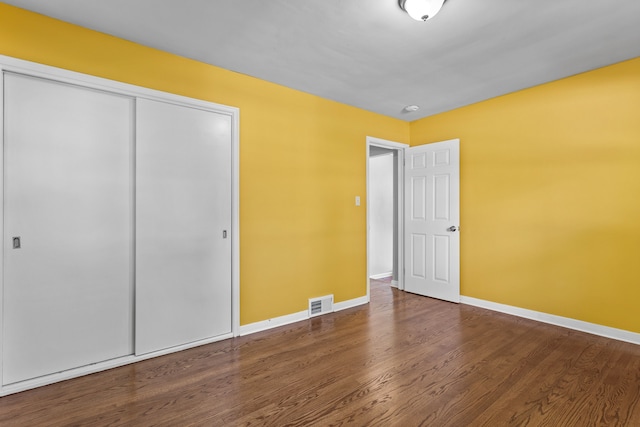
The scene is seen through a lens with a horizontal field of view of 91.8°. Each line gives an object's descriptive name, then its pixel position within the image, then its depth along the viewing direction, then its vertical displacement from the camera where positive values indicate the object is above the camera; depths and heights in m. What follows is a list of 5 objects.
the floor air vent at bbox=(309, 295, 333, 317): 3.57 -1.08
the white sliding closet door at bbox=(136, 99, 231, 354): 2.57 -0.10
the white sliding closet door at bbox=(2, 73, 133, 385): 2.09 -0.10
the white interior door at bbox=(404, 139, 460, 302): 4.08 -0.08
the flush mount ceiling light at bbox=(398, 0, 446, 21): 1.93 +1.31
